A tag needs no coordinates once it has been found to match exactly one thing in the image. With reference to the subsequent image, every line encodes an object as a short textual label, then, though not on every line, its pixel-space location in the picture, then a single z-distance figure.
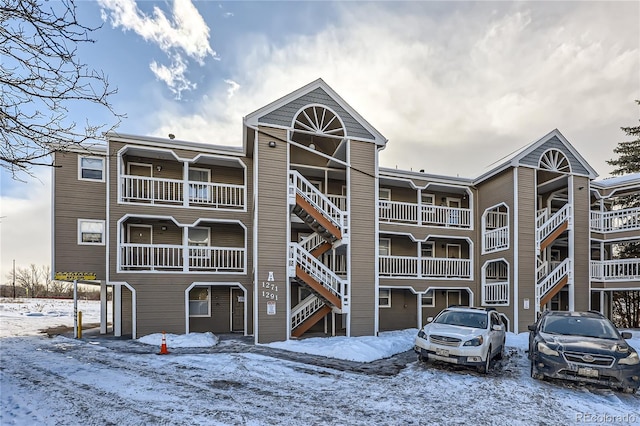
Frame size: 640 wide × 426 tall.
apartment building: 13.95
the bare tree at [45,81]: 4.98
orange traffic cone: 11.14
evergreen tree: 23.11
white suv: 8.96
